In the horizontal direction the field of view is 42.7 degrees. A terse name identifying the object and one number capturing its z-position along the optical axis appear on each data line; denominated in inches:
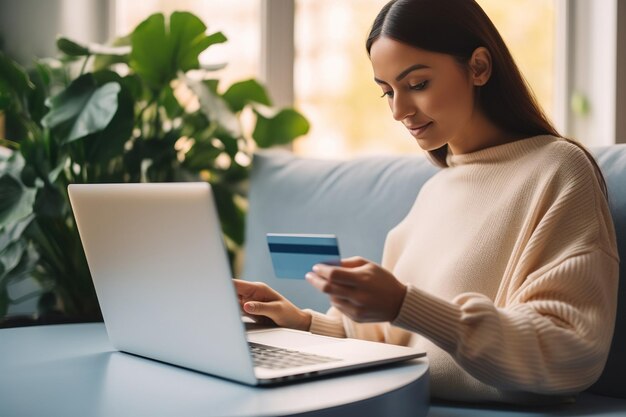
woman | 38.7
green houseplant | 74.7
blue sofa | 50.6
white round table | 31.7
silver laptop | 33.8
